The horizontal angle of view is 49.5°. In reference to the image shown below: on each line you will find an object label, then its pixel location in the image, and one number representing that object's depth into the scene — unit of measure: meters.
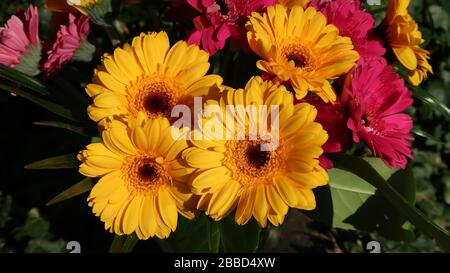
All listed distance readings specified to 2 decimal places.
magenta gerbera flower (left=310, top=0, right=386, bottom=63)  0.56
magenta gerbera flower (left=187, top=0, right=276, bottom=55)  0.54
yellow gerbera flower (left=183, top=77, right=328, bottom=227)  0.49
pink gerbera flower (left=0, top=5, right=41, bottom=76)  0.60
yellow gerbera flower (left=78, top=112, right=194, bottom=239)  0.51
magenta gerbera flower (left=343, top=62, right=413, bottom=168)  0.52
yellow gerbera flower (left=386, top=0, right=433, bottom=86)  0.59
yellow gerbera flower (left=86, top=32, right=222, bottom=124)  0.53
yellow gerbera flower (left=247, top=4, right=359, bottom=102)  0.51
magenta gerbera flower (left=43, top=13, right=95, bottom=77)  0.59
